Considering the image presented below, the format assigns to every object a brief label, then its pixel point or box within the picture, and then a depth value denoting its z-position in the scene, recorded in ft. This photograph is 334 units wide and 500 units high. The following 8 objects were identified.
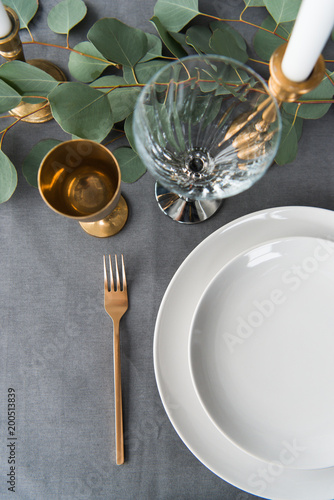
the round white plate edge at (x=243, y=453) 1.53
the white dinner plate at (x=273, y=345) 1.52
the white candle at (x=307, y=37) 0.92
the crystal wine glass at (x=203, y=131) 1.35
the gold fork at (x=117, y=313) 1.60
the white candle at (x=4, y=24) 1.39
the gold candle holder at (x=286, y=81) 1.13
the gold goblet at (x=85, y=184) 1.47
